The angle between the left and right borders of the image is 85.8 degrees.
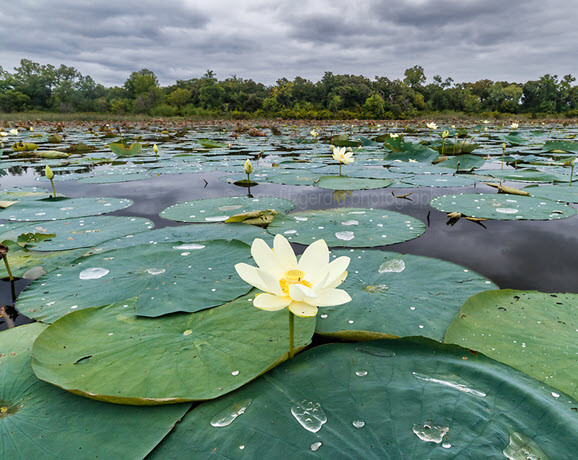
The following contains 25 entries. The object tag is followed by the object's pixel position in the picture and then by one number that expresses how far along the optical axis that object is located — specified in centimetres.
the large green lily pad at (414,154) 509
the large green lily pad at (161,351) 79
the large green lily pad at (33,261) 151
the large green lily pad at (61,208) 241
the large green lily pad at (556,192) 259
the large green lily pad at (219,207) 242
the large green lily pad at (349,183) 337
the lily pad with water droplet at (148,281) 121
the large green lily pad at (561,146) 519
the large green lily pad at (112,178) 383
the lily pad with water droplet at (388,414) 63
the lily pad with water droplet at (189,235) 188
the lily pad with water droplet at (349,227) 189
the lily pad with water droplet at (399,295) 107
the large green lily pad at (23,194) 295
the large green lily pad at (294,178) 372
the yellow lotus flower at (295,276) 71
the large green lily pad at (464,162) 420
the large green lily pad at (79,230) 188
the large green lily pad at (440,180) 339
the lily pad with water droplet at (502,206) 220
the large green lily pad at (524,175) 347
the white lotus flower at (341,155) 364
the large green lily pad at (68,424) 67
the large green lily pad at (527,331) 86
